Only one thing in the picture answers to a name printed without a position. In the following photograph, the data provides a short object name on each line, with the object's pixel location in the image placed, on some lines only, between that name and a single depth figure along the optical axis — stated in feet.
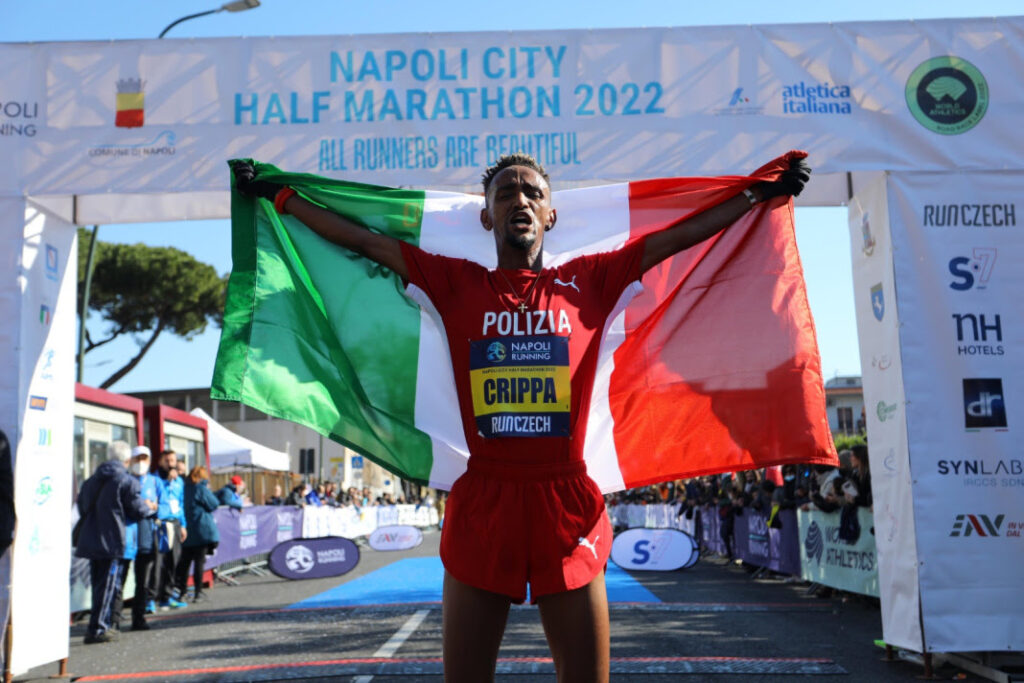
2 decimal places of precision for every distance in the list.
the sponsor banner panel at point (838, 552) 34.56
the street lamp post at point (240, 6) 50.78
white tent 66.49
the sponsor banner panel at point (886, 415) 23.20
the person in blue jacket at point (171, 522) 38.99
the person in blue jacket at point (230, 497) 52.30
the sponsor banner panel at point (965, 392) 22.41
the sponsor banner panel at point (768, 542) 45.93
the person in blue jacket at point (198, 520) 43.16
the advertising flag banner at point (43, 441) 23.45
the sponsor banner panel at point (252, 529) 54.75
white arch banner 23.75
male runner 10.46
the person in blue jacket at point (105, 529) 31.30
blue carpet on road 40.88
